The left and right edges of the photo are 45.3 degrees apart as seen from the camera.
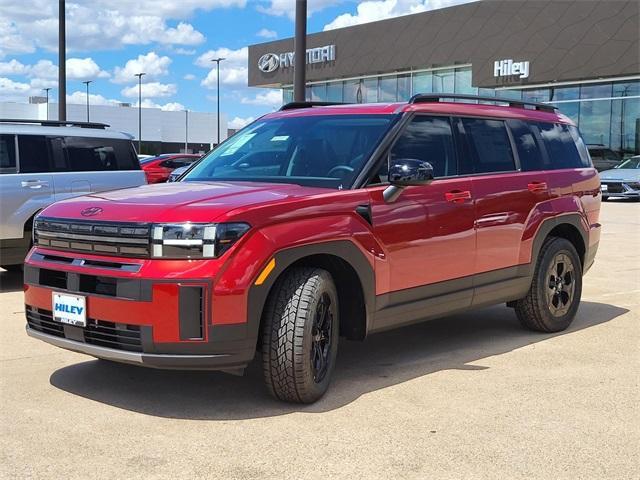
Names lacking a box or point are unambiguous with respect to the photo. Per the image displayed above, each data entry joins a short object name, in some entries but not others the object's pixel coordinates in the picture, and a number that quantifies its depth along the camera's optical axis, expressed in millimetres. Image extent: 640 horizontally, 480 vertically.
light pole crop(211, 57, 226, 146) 68538
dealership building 30375
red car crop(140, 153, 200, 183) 22922
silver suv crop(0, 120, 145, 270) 8539
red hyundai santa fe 4035
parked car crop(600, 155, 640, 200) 24906
